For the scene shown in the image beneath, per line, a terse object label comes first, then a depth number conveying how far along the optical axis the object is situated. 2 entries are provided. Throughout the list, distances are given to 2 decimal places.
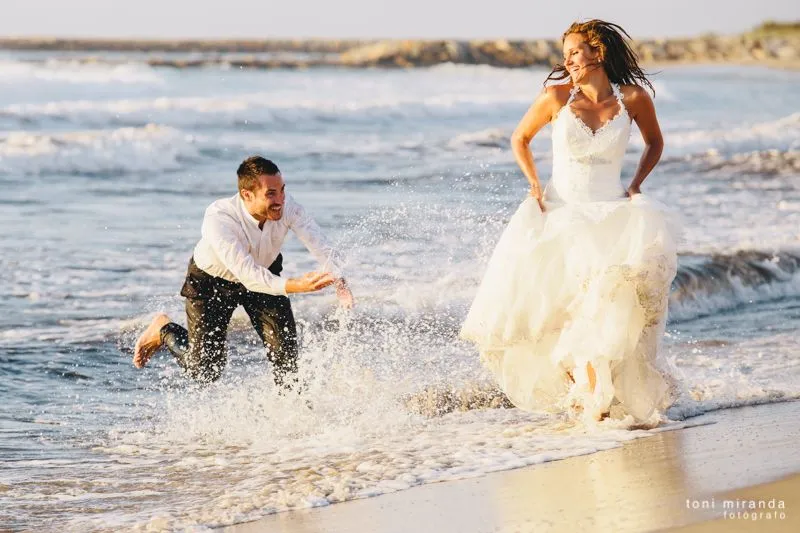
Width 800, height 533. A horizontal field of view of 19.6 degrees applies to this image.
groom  12.38
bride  11.98
